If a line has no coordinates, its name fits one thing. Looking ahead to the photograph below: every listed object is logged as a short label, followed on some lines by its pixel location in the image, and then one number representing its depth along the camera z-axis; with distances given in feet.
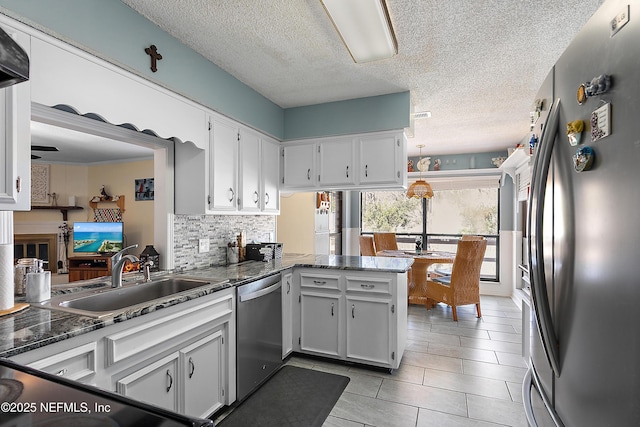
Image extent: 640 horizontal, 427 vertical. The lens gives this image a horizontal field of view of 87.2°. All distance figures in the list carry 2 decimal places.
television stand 17.02
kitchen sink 5.62
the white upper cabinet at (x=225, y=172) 8.68
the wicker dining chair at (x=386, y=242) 18.86
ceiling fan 13.07
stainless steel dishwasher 7.83
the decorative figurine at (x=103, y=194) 18.22
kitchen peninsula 4.43
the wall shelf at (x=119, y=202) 18.10
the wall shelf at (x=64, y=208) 18.04
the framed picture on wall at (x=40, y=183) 18.01
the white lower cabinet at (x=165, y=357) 4.47
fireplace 17.55
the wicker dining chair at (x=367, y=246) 17.40
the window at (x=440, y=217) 20.25
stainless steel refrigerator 2.10
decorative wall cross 6.82
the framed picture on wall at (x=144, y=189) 17.76
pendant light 16.98
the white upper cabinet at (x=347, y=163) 10.80
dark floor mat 7.25
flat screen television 17.37
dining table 16.24
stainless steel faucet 6.88
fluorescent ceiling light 5.93
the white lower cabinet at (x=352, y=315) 9.39
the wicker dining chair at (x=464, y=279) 14.37
